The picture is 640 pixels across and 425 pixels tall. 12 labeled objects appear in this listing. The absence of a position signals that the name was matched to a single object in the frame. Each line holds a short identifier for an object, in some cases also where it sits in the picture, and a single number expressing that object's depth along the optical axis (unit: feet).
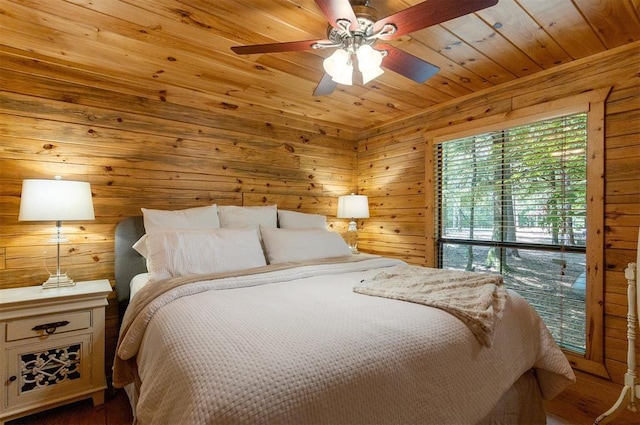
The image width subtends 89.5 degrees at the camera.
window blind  7.50
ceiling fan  4.23
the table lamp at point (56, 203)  6.35
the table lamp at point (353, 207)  11.33
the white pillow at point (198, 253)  6.48
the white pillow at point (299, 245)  8.11
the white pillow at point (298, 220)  9.95
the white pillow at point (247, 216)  8.86
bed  2.84
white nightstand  5.88
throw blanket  4.29
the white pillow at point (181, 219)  7.73
